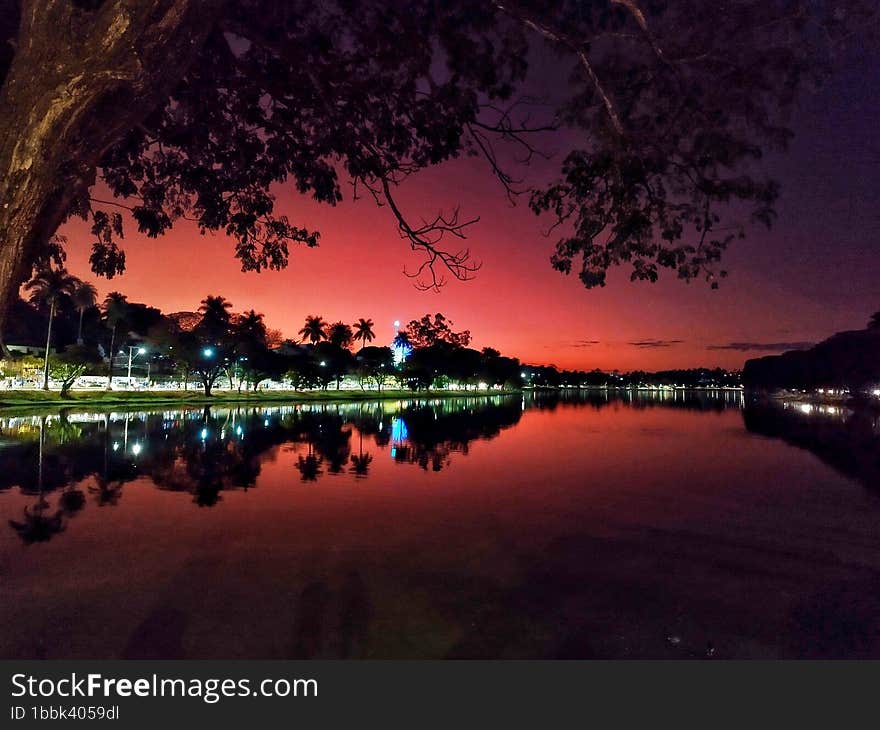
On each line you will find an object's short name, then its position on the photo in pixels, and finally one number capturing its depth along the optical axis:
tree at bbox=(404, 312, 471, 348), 137.25
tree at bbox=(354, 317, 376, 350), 136.50
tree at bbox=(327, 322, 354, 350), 120.90
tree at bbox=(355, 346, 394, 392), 115.23
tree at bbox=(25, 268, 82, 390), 53.47
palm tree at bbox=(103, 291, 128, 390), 87.31
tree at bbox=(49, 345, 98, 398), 53.55
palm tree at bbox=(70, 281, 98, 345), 67.02
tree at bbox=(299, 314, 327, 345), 122.56
